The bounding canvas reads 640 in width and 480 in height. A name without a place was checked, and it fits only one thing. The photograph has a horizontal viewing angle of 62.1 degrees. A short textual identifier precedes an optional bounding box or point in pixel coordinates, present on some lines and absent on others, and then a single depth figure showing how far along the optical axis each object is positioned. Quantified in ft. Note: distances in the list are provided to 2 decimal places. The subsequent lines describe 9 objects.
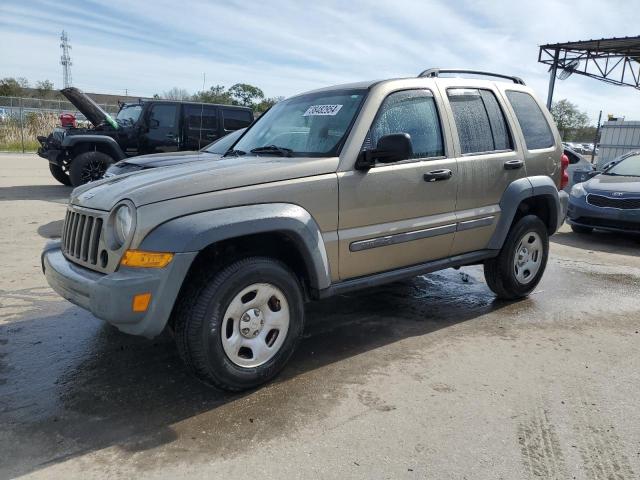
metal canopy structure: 73.26
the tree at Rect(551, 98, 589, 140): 204.74
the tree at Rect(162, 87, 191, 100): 120.64
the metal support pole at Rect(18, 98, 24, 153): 71.31
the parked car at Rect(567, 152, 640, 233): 26.24
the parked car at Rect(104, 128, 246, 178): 22.16
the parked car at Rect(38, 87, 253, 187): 34.35
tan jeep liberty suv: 9.52
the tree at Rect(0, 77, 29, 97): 141.96
